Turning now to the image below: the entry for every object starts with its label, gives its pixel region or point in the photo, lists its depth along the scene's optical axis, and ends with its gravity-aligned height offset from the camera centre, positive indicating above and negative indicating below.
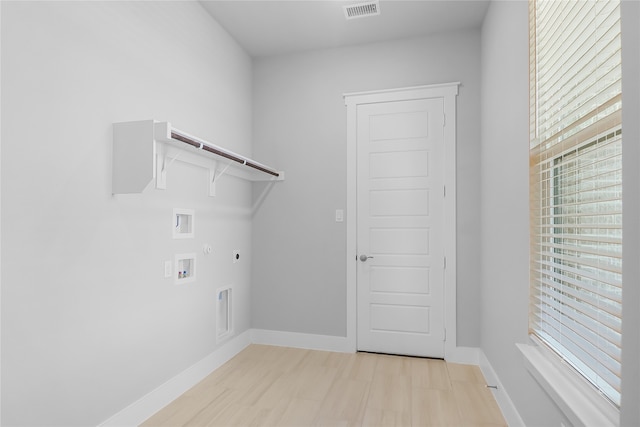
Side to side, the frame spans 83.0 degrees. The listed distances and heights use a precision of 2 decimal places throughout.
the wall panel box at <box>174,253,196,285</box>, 2.54 -0.36
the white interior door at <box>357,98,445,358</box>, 3.24 -0.06
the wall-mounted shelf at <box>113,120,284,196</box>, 1.96 +0.39
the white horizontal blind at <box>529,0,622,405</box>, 1.11 +0.14
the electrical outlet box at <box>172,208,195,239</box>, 2.51 -0.02
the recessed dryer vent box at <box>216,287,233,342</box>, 3.19 -0.84
